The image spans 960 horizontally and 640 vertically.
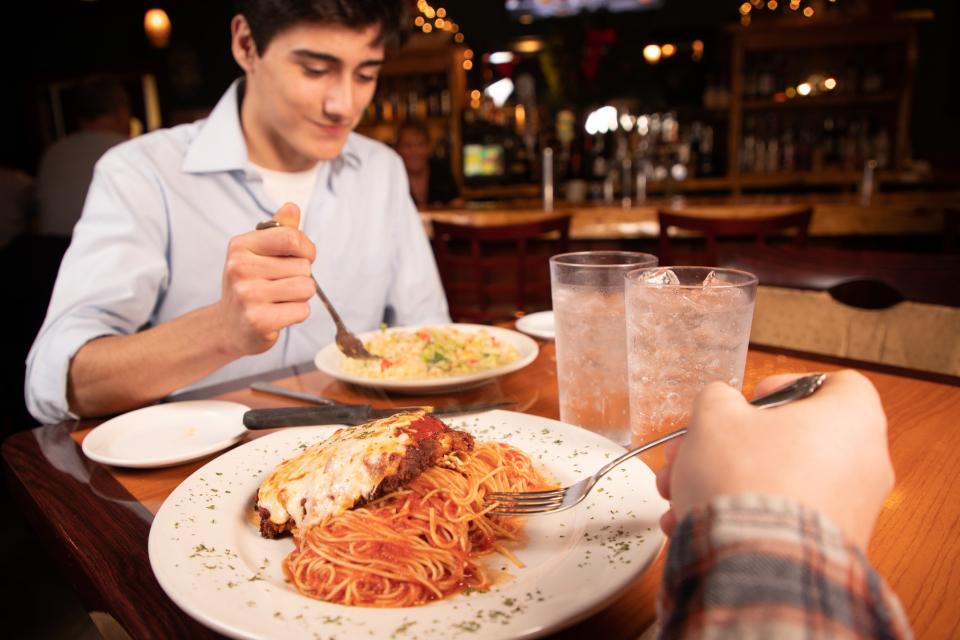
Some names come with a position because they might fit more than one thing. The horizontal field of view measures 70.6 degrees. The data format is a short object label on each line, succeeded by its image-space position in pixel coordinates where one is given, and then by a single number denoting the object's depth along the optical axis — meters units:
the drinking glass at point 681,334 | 0.90
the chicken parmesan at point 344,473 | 0.82
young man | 1.37
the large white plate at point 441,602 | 0.61
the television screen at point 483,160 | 8.17
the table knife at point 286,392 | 1.33
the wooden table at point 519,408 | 0.70
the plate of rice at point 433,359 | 1.36
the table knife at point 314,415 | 1.15
